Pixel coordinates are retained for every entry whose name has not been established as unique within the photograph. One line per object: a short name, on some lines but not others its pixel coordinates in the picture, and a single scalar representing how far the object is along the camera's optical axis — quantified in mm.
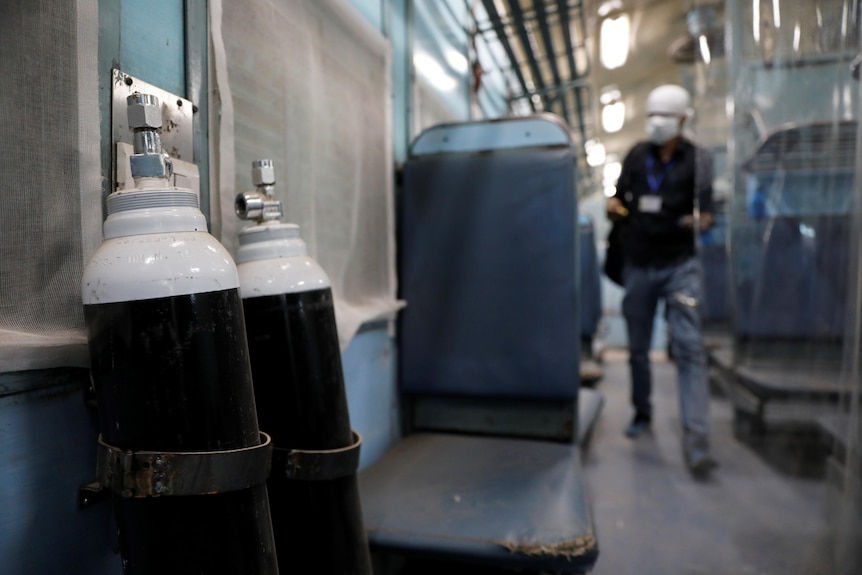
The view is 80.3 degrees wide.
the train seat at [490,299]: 1304
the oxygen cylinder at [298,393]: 647
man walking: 1898
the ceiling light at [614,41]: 3713
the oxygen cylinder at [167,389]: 453
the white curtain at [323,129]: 805
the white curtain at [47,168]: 514
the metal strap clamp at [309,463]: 646
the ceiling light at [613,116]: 6051
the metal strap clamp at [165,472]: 449
